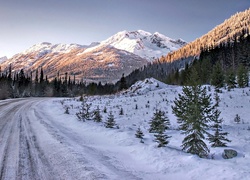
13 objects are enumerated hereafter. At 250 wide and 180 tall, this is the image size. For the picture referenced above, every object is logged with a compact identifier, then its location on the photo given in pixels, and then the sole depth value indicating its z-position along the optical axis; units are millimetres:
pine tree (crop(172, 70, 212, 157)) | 6758
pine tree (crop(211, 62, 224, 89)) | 26281
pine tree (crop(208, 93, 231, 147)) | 7383
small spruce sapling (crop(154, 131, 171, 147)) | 7172
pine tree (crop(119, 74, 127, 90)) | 70981
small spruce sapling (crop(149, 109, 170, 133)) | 8806
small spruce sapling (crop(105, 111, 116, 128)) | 11117
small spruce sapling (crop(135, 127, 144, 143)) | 8502
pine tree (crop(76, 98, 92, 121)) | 13625
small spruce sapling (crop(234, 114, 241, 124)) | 12383
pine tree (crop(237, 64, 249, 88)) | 24609
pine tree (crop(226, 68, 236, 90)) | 23234
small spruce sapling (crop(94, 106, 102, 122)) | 13367
